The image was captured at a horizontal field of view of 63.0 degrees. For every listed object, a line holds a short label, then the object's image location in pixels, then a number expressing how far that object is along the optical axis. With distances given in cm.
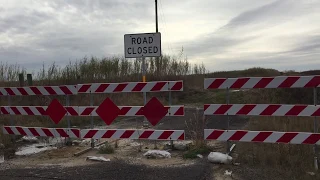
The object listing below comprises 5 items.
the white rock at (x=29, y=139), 744
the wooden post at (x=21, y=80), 1388
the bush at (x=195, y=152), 567
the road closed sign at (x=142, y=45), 866
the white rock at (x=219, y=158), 516
